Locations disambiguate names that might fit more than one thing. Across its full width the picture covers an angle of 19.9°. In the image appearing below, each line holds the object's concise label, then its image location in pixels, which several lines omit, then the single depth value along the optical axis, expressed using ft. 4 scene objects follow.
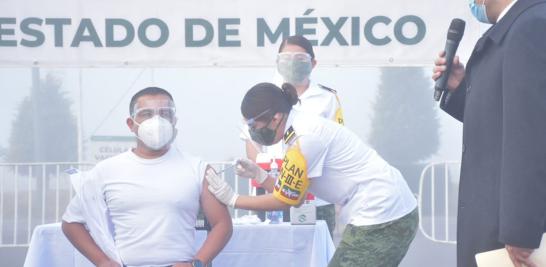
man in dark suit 12.25
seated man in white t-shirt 19.82
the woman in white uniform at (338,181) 18.84
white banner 31.52
